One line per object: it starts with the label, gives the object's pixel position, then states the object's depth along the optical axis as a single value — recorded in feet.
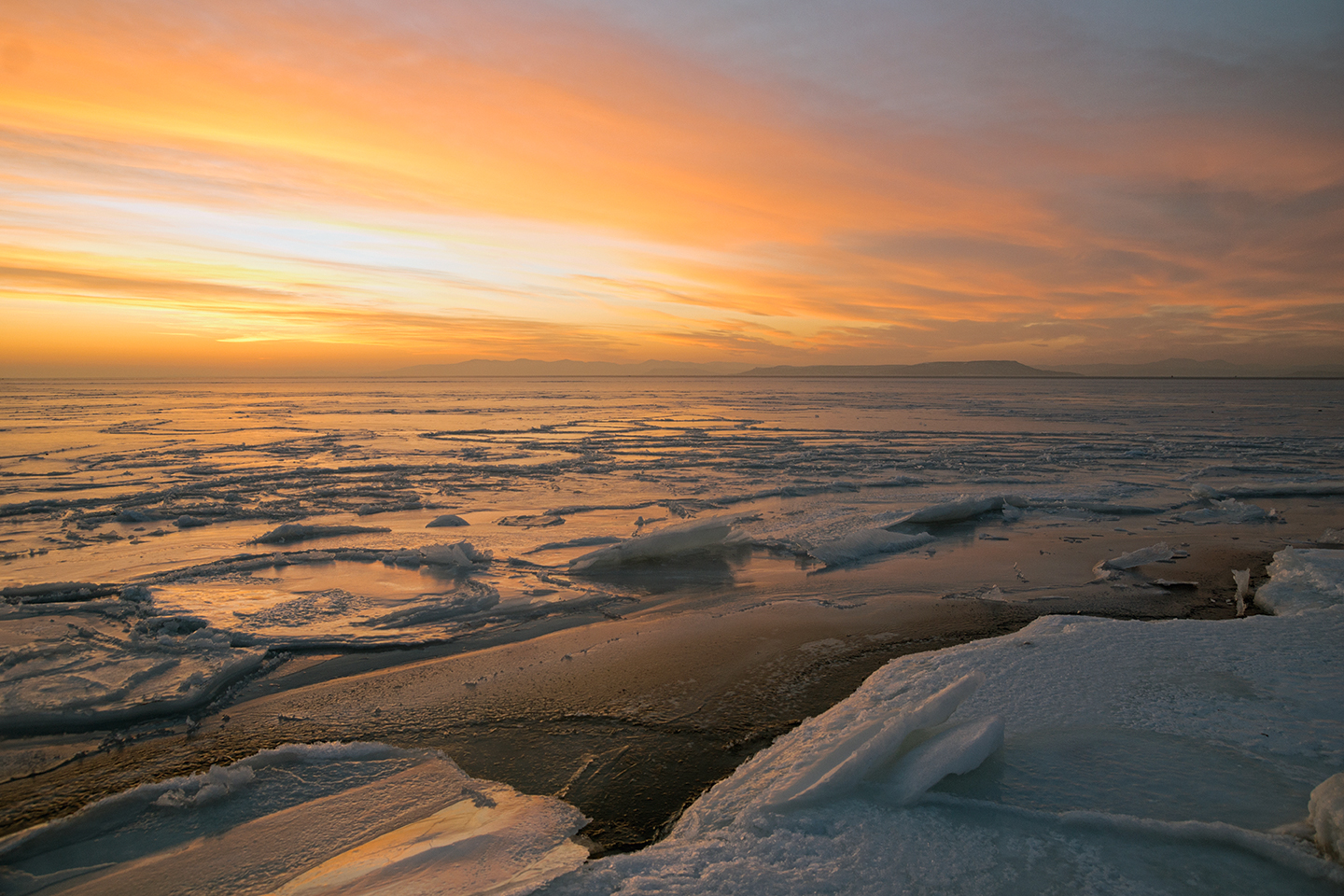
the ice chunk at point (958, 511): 30.40
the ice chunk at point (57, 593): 19.28
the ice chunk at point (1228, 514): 30.32
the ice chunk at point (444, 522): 29.47
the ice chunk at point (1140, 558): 22.84
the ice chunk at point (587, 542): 26.20
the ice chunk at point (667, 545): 23.65
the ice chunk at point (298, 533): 27.06
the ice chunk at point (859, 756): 9.68
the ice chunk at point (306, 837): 8.50
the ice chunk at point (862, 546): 24.43
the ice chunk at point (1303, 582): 17.93
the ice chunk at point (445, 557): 23.25
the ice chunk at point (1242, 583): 19.47
